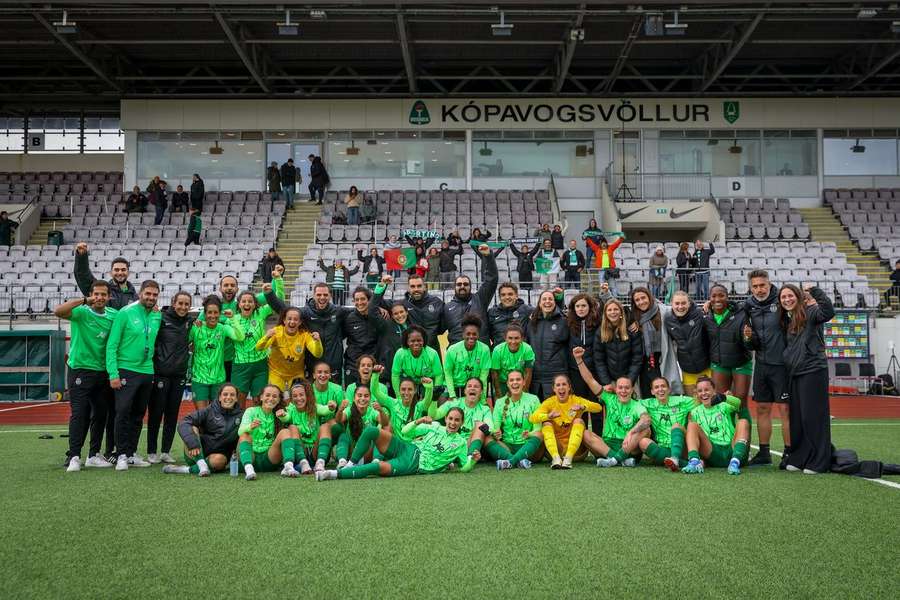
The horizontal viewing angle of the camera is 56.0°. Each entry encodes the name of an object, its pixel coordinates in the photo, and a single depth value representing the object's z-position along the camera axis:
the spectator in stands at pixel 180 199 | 26.94
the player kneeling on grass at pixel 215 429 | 7.61
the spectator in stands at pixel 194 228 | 23.94
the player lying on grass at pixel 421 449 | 7.37
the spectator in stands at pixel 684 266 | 19.12
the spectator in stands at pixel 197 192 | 26.67
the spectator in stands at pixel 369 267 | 18.78
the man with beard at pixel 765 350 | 7.77
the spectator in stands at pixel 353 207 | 26.17
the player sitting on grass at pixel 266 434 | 7.47
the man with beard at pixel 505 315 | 9.23
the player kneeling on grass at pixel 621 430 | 7.92
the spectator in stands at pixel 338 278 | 18.38
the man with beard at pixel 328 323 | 9.03
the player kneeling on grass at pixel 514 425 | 8.01
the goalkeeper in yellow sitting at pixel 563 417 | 7.95
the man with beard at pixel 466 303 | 9.27
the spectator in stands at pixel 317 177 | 28.50
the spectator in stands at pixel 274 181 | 28.72
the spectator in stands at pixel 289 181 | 28.11
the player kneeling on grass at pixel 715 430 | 7.61
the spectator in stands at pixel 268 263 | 19.65
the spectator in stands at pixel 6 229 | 25.27
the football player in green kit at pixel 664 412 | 7.93
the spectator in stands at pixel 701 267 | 19.05
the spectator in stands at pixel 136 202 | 26.91
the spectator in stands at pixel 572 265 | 19.46
